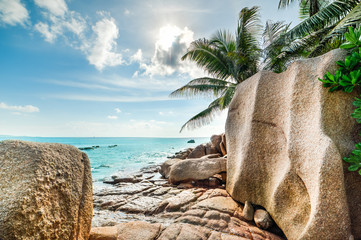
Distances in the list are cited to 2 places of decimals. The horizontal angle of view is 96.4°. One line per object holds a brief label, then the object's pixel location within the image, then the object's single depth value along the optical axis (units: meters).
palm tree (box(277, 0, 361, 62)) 4.36
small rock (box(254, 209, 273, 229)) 3.13
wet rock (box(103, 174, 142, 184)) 7.55
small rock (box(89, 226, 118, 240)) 2.28
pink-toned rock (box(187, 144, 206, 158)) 9.87
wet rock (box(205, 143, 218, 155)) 9.15
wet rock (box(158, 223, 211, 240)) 2.78
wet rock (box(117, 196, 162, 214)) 4.12
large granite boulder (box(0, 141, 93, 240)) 1.43
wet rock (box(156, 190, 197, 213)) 3.97
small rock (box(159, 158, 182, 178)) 8.06
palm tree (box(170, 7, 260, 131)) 8.23
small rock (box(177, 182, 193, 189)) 5.50
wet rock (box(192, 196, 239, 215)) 3.61
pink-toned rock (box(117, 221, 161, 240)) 2.73
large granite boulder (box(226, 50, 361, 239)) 2.33
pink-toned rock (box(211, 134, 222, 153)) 9.00
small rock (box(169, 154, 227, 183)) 5.36
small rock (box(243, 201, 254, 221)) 3.41
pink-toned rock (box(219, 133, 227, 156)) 7.46
